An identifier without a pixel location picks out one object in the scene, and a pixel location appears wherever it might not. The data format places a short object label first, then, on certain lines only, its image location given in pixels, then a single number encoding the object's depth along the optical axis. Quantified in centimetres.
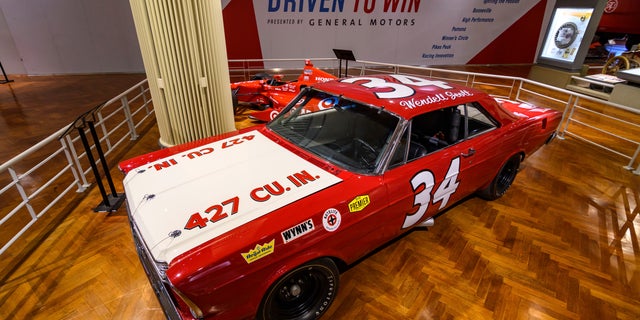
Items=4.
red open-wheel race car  587
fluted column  327
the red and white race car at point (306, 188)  157
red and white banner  983
